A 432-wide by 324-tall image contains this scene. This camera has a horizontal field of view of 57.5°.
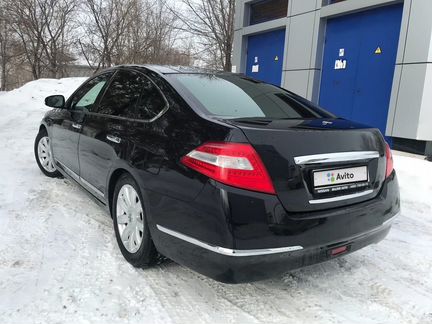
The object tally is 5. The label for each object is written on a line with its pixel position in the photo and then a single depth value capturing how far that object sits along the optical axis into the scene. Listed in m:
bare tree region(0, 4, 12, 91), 24.84
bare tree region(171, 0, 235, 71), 18.52
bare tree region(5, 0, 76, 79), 24.45
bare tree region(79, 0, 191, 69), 23.64
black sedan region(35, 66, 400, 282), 2.16
